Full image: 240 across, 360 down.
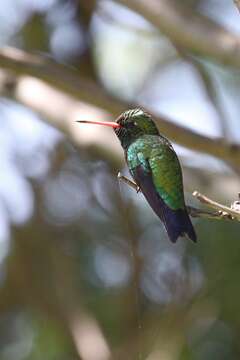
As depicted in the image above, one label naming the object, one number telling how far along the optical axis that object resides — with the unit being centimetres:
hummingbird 487
